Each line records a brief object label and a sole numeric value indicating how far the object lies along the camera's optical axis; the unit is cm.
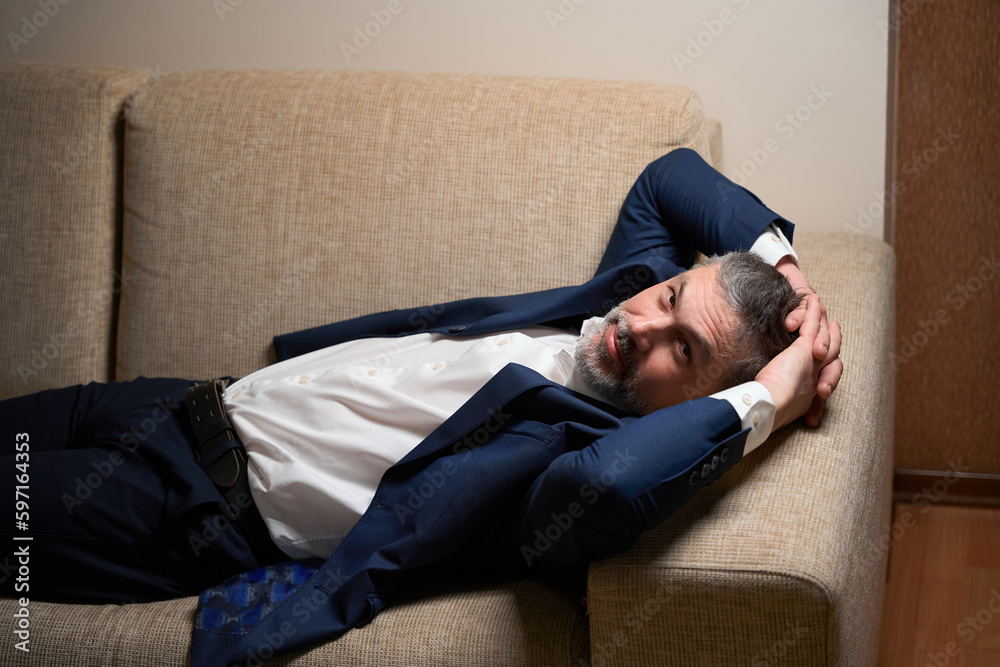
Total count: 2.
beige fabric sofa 155
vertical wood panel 170
